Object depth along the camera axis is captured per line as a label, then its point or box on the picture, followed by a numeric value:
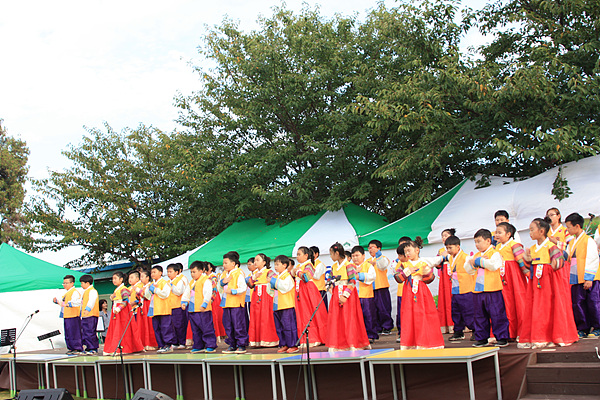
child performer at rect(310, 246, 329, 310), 9.40
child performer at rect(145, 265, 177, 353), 9.45
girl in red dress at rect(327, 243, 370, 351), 7.20
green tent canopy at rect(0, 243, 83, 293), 12.45
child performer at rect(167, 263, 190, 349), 9.25
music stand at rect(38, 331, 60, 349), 10.86
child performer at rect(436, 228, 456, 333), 8.13
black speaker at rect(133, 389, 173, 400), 5.23
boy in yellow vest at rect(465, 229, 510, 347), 6.03
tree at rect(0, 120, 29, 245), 20.80
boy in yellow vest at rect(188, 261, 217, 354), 8.66
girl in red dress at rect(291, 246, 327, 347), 8.39
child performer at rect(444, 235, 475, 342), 6.68
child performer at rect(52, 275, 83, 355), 10.40
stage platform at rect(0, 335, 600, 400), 5.11
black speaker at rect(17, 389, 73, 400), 5.88
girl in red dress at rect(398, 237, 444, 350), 6.29
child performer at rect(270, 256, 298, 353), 7.93
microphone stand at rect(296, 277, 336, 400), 5.14
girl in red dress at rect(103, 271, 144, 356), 9.88
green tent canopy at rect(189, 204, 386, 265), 11.55
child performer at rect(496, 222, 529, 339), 6.17
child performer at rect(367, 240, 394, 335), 8.80
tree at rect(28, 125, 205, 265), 16.09
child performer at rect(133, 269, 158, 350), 10.11
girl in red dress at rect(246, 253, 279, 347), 8.49
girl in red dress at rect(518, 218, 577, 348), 5.59
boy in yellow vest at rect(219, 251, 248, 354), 8.36
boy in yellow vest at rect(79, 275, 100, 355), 10.20
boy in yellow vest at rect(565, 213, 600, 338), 6.14
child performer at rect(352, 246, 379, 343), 7.57
